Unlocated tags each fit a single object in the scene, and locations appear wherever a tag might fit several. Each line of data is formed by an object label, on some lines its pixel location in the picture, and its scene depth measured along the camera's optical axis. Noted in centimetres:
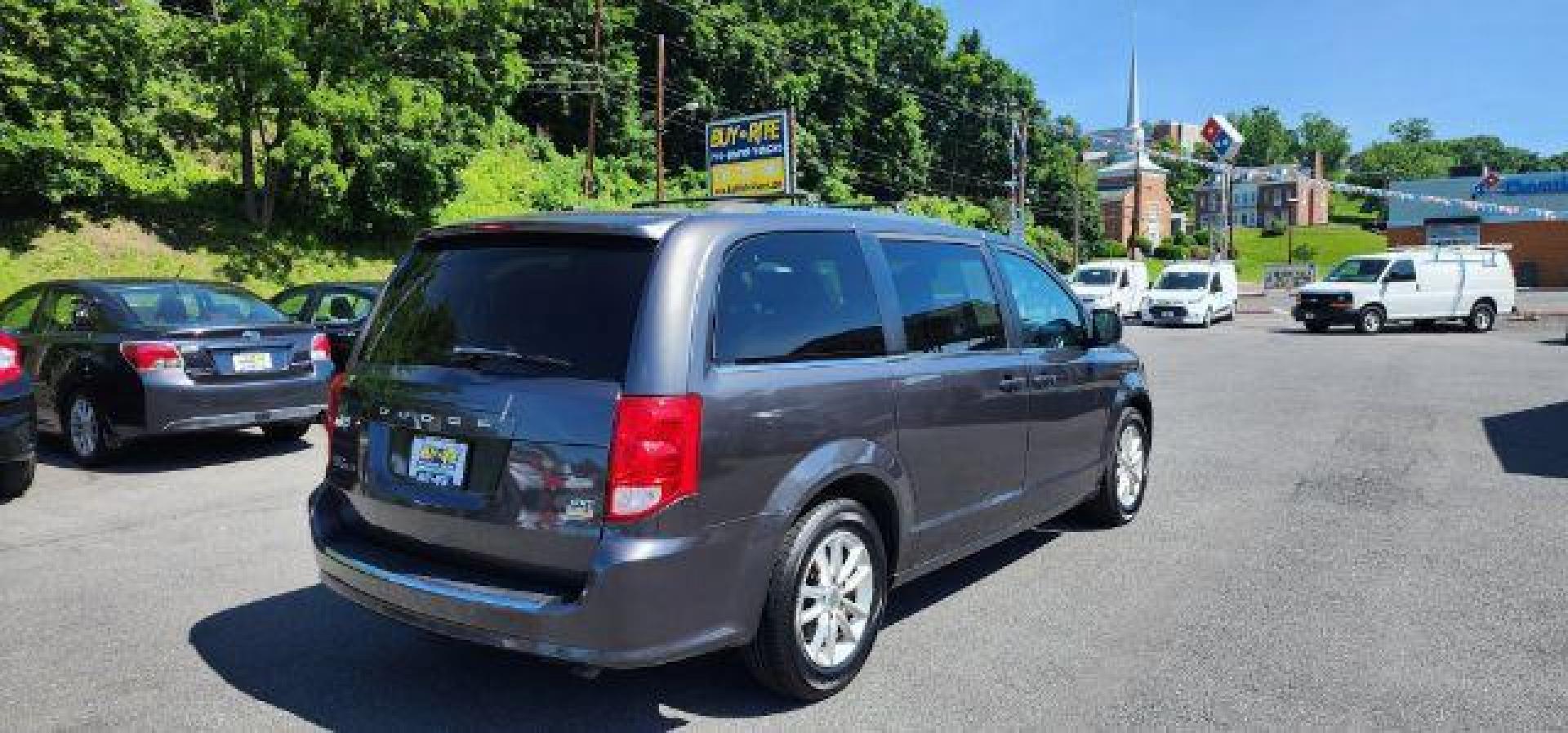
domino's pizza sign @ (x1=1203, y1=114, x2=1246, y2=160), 6638
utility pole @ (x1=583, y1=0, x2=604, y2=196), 3434
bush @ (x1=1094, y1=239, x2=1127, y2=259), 8025
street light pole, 3300
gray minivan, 326
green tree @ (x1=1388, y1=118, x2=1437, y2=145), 16725
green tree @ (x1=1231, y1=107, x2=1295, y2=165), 15212
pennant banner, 3850
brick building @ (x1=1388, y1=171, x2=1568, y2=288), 5788
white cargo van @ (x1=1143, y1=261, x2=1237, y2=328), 2820
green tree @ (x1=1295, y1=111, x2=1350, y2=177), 16138
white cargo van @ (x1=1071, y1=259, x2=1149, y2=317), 2948
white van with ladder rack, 2494
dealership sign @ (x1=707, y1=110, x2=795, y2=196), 3612
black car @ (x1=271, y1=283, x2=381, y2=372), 1158
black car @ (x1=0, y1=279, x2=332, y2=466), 793
